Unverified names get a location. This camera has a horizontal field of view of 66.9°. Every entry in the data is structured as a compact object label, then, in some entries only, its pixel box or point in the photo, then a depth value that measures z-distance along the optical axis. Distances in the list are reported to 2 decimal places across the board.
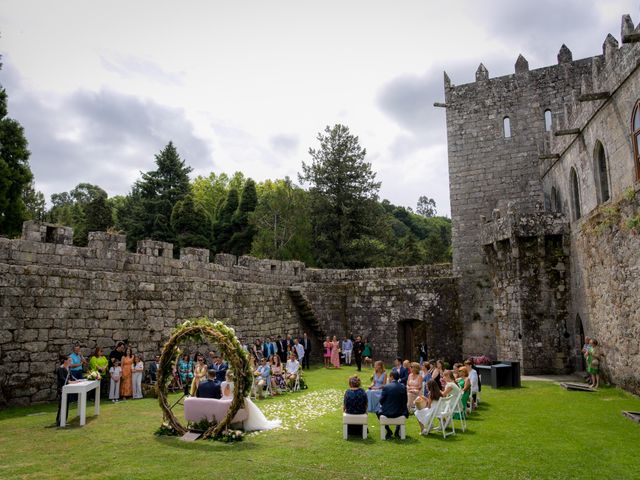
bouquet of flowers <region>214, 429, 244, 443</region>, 8.27
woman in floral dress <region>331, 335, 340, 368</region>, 20.08
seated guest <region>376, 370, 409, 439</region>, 8.36
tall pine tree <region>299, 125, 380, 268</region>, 32.62
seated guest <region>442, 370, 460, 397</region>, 8.95
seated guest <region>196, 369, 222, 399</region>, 9.05
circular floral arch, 8.47
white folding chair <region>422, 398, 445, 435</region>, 8.75
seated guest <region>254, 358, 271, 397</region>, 12.83
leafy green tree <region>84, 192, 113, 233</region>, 37.16
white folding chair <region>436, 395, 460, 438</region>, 8.64
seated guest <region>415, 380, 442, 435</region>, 8.77
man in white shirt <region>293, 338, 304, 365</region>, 18.61
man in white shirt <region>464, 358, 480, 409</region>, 10.65
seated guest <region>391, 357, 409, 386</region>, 11.45
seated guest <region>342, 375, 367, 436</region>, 8.43
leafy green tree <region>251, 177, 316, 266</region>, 34.25
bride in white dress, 9.08
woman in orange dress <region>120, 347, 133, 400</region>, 12.27
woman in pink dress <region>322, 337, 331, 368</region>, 20.40
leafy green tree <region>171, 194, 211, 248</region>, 37.38
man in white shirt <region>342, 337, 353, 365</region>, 20.99
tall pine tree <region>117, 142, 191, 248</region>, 39.50
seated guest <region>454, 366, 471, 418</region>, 9.95
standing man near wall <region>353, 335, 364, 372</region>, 19.19
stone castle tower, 12.57
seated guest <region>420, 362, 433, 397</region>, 10.69
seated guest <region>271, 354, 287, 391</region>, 13.60
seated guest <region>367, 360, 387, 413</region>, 10.45
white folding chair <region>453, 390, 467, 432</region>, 8.93
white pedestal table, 9.12
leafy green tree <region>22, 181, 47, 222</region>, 33.72
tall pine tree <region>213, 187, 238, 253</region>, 40.84
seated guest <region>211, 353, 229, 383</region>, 11.83
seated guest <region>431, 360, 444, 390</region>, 10.85
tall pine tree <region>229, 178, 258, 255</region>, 40.22
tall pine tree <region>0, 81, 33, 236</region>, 25.33
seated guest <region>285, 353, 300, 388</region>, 14.12
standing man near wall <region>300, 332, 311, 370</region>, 19.73
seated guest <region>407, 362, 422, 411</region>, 10.49
